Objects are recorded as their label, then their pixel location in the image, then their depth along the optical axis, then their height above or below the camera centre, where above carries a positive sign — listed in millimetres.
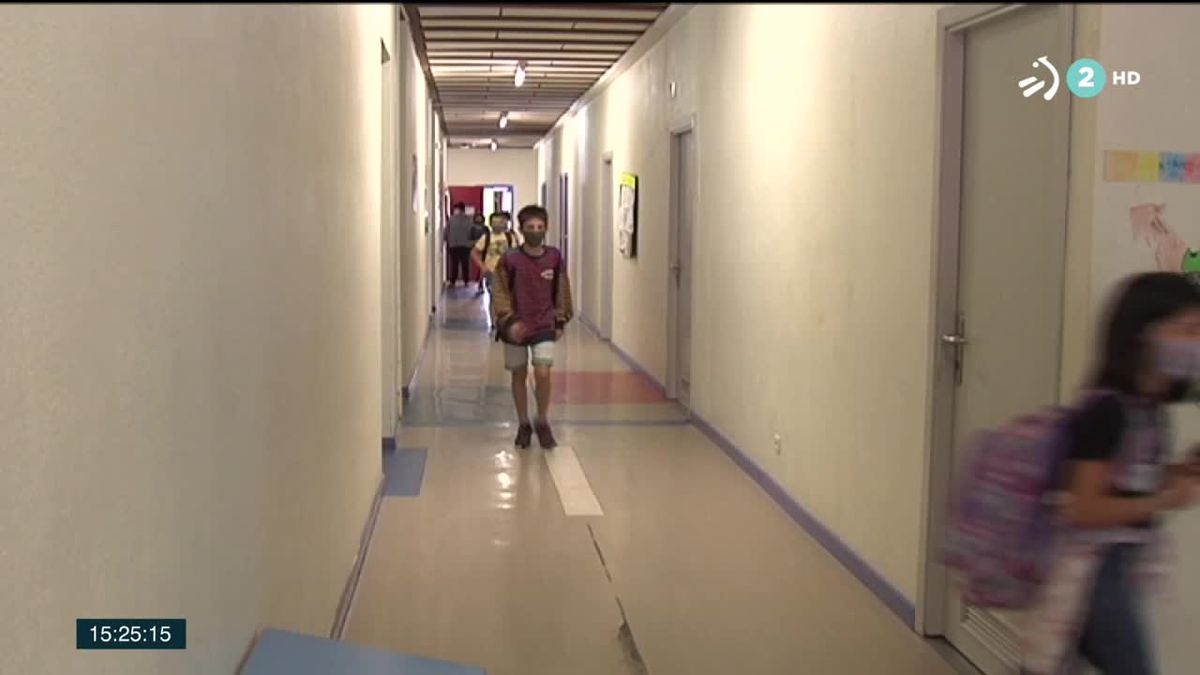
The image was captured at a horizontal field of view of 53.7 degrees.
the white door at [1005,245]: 3088 -59
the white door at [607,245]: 12281 -234
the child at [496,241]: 13188 -210
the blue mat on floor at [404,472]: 5781 -1299
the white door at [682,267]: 8180 -309
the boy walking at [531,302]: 6711 -448
